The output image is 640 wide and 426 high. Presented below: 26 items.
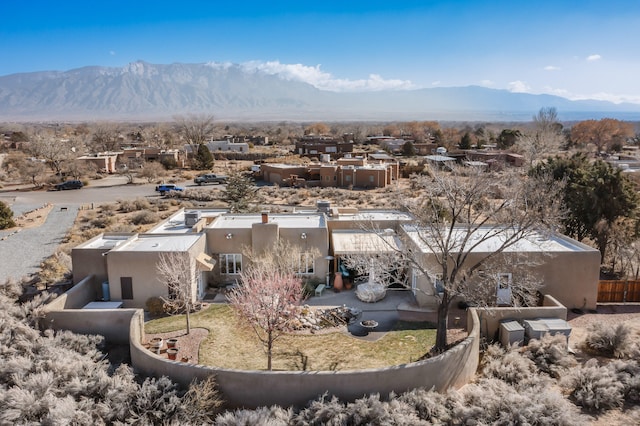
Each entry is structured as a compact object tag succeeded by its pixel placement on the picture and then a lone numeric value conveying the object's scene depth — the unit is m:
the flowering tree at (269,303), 14.83
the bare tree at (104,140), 87.00
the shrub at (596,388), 12.78
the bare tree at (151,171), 59.47
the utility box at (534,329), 16.38
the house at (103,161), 66.06
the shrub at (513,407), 11.81
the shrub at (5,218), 35.47
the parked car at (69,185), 54.47
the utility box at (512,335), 16.36
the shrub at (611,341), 15.73
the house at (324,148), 79.19
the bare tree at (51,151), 60.69
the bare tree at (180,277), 18.14
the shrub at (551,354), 14.79
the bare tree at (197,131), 90.56
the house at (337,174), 55.38
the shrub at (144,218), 37.34
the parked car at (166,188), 51.22
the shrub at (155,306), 20.23
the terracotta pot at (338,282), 22.45
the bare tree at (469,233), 15.73
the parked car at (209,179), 57.81
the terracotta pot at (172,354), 15.99
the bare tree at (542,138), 59.01
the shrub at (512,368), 13.95
